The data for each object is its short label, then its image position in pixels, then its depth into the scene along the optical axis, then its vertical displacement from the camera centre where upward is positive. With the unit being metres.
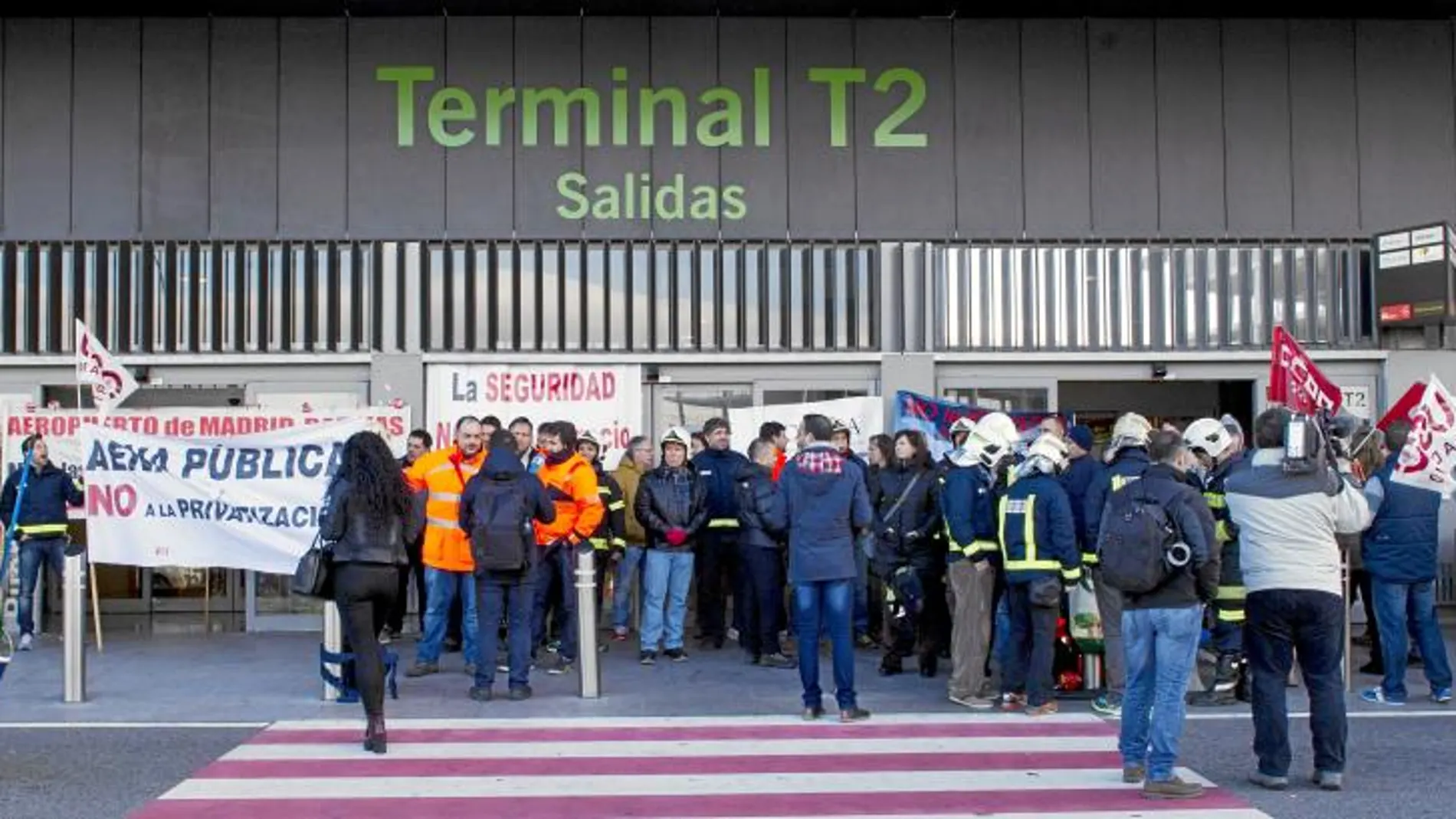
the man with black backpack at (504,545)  10.75 -0.72
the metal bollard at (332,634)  11.05 -1.36
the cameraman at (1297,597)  8.08 -0.85
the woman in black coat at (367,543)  9.01 -0.59
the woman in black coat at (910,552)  11.70 -0.88
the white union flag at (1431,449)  10.70 -0.12
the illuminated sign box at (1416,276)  15.77 +1.61
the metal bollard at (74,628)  10.95 -1.30
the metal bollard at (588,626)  10.88 -1.31
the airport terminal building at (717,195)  16.14 +2.57
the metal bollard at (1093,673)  11.08 -1.70
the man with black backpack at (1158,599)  7.90 -0.85
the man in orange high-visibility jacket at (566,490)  12.19 -0.39
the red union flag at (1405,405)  11.71 +0.20
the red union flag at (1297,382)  11.96 +0.40
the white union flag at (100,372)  13.73 +0.64
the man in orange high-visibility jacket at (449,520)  11.76 -0.60
